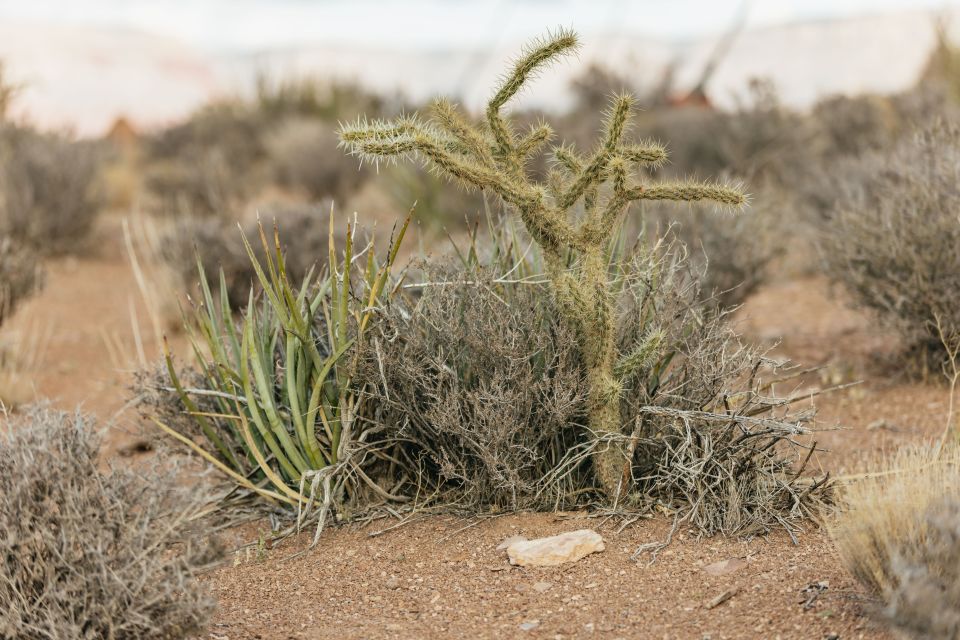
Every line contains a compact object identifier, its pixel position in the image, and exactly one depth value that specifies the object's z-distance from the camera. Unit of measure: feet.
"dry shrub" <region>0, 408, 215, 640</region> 10.12
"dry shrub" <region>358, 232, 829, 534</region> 13.29
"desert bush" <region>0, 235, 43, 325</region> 25.41
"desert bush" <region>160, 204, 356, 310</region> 28.73
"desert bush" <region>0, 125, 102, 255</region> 38.96
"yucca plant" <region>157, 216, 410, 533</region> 13.99
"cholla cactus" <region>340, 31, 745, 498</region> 12.52
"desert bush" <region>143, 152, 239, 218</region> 45.78
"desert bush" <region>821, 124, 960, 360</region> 19.56
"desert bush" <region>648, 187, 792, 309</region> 24.70
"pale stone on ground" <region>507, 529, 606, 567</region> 12.62
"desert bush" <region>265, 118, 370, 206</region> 52.26
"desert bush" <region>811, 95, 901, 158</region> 43.11
